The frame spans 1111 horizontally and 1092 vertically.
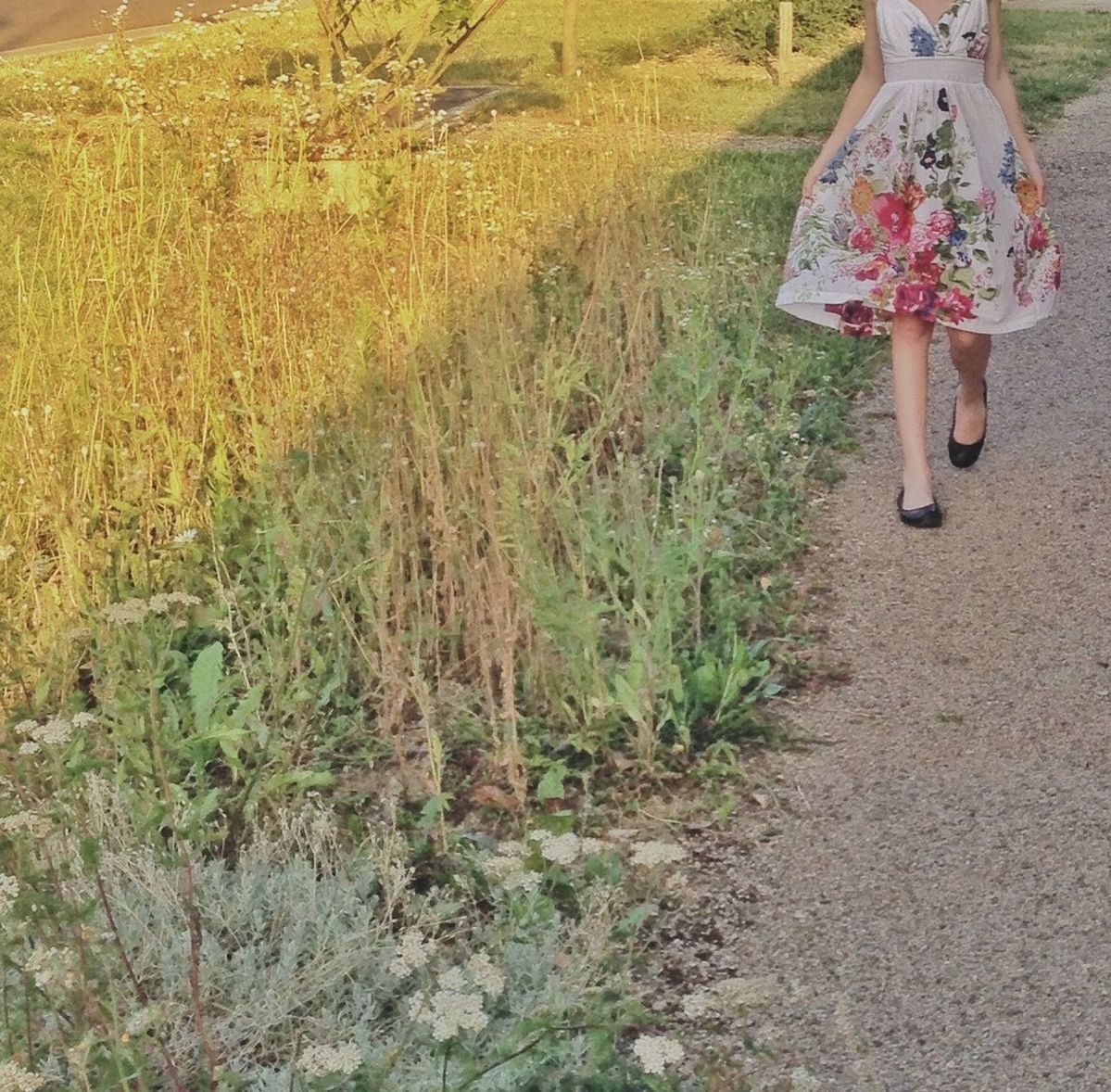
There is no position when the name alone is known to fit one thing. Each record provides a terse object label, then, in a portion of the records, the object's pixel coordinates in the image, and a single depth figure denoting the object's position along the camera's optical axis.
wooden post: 14.65
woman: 4.48
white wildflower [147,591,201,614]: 2.89
